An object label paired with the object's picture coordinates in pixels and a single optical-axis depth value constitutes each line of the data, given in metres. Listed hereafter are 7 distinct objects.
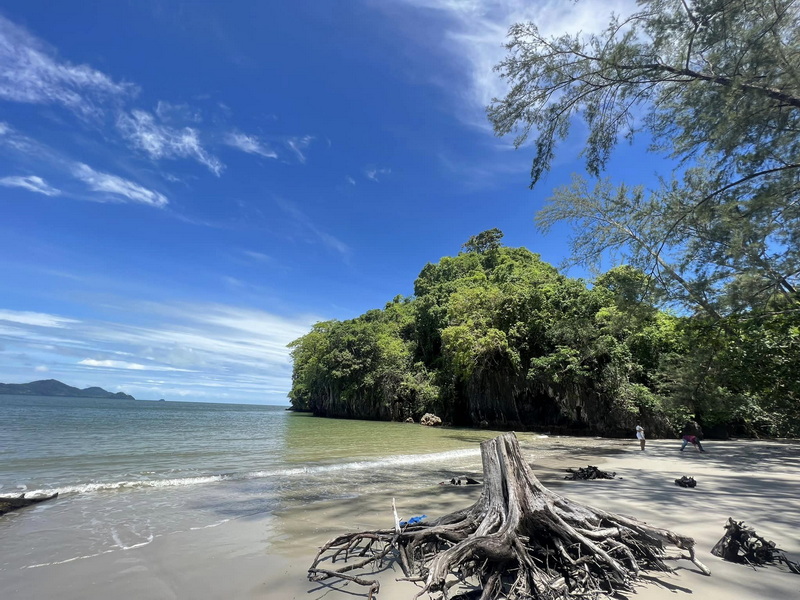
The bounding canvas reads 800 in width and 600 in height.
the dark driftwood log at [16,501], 6.28
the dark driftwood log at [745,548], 3.49
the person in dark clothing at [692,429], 18.17
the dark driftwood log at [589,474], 8.59
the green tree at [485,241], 52.03
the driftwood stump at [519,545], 2.85
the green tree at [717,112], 5.64
